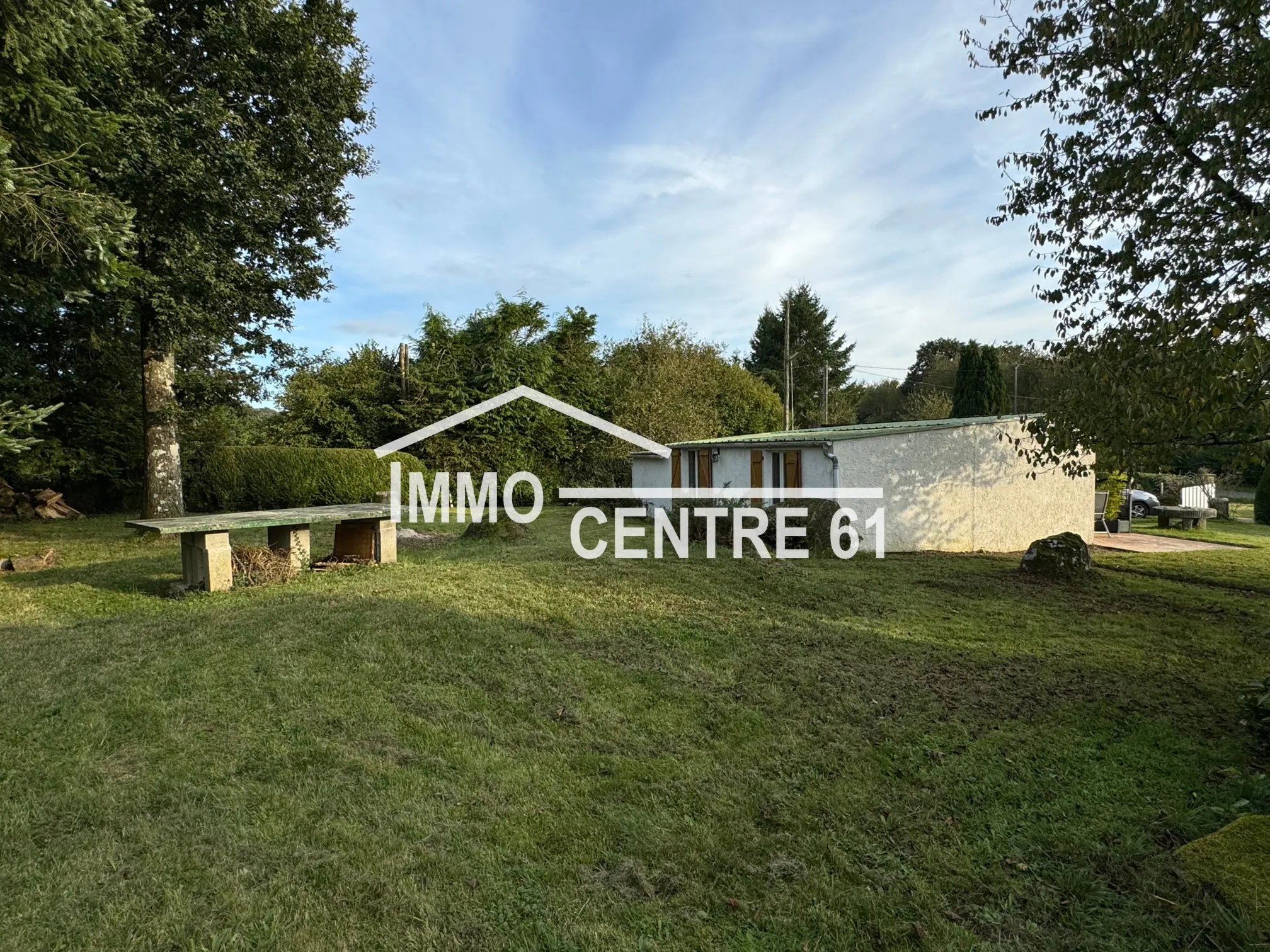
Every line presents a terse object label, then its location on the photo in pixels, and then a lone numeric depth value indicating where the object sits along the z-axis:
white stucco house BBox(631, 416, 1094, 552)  10.98
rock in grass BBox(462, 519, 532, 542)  10.34
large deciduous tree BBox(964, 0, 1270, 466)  3.96
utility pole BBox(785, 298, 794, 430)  21.97
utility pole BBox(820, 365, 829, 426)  30.20
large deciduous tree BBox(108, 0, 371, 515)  8.15
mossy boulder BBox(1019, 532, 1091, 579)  8.40
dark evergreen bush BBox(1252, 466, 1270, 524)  16.45
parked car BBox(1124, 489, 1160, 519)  18.17
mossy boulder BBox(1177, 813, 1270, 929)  2.11
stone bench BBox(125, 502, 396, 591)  6.23
